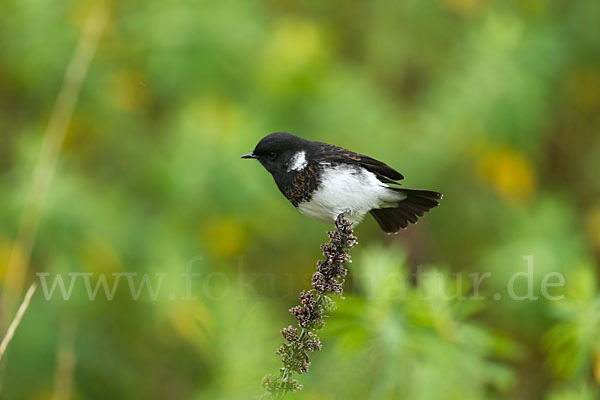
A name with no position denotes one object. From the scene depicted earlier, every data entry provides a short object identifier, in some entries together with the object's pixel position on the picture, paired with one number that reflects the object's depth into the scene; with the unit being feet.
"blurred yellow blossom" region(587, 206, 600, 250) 32.24
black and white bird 15.29
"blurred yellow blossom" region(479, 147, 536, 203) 32.83
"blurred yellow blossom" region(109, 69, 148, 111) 32.24
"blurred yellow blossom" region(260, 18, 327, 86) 32.32
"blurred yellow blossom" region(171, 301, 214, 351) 27.12
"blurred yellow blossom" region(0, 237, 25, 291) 29.55
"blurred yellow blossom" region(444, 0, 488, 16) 35.96
